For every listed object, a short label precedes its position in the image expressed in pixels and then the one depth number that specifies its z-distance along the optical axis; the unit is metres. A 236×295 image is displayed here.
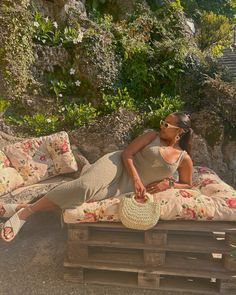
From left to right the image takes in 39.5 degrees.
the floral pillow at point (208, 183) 3.19
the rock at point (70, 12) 7.06
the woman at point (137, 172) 2.95
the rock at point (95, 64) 6.05
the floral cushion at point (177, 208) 2.74
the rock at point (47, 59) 6.25
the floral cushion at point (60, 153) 4.12
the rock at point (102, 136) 4.71
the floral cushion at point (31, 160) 4.00
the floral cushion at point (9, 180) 3.71
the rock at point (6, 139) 4.52
